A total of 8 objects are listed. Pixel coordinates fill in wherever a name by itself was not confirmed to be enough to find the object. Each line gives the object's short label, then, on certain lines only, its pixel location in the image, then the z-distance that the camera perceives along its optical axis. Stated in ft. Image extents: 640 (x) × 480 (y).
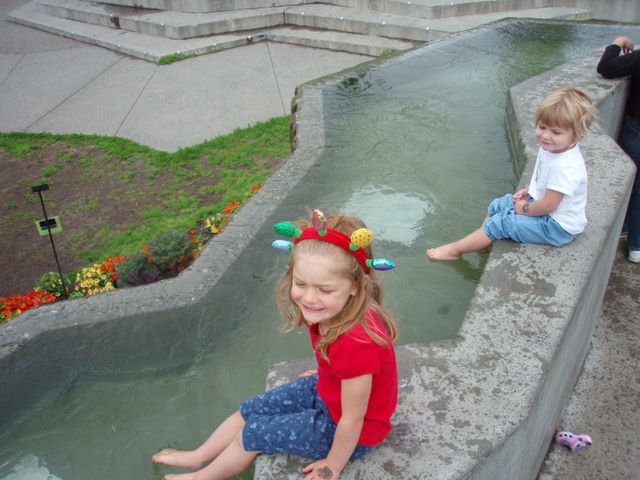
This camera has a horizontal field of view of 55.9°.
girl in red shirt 6.47
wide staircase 33.60
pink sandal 10.19
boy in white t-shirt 9.91
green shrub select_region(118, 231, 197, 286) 13.73
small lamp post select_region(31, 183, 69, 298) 12.80
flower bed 13.76
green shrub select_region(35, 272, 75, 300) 15.17
